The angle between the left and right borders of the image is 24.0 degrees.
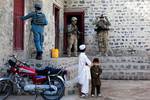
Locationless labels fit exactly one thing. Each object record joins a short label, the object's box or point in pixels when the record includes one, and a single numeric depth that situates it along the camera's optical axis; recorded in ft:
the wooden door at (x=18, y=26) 34.27
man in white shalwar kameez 31.12
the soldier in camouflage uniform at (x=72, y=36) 49.88
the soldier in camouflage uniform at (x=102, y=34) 54.85
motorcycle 26.58
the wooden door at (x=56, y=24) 53.88
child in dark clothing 31.55
